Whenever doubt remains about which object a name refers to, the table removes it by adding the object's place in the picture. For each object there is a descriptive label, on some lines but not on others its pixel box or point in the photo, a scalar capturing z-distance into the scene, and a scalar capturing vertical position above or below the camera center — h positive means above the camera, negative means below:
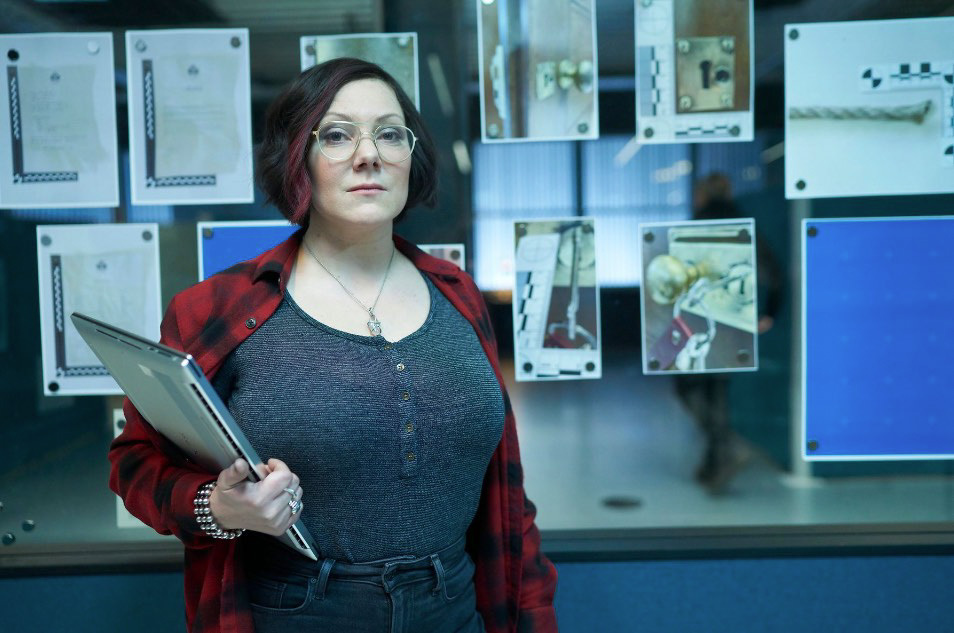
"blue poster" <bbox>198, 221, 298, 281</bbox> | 1.78 +0.13
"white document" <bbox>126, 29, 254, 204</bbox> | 1.75 +0.43
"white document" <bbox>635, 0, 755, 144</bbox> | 1.76 +0.52
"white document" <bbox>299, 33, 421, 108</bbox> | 1.74 +0.58
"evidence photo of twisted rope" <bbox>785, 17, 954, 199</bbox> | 1.77 +0.42
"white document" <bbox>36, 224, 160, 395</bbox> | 1.78 +0.04
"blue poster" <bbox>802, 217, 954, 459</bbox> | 1.81 -0.14
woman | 1.05 -0.18
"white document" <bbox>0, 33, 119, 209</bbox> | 1.75 +0.42
